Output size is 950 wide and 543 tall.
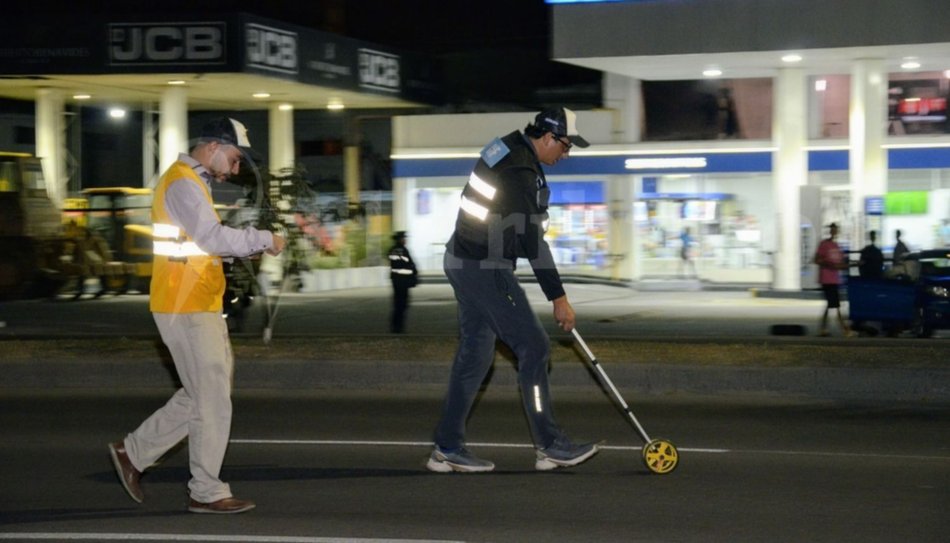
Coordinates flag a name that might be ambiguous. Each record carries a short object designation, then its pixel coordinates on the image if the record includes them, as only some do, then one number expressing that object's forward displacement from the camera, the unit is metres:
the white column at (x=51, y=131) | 32.97
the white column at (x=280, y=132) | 36.94
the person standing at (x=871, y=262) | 20.88
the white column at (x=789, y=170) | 29.38
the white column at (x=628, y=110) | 33.31
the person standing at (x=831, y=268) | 19.44
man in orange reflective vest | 7.00
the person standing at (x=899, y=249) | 25.07
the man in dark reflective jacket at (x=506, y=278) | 7.93
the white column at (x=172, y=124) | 32.38
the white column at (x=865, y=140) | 28.09
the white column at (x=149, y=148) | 35.24
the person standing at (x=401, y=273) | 19.17
